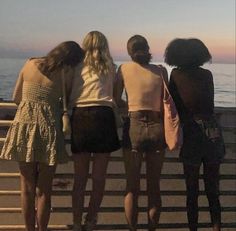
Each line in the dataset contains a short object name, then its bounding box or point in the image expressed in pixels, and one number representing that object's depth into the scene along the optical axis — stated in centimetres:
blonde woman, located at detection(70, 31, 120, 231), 383
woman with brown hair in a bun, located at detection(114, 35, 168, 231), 398
